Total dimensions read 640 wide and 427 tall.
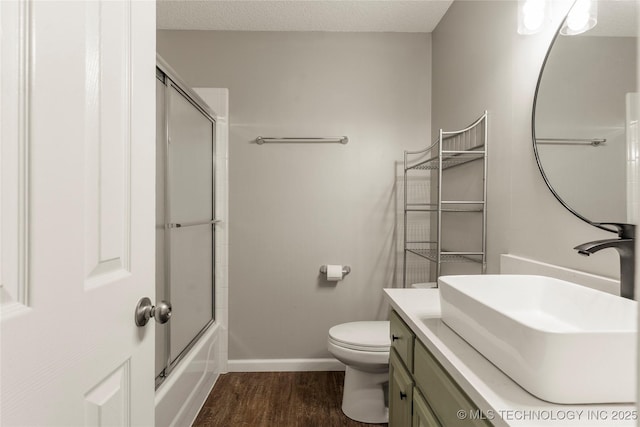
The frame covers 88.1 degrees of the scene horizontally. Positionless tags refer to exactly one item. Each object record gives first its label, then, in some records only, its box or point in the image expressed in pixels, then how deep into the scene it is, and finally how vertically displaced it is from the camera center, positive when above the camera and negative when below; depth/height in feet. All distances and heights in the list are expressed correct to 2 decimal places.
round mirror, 2.87 +0.96
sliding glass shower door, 4.74 -0.07
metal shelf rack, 5.13 +0.71
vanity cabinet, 2.20 -1.49
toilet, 5.49 -2.78
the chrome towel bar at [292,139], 7.49 +1.63
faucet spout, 2.57 -0.31
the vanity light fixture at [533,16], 3.79 +2.31
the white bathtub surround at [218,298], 5.98 -1.99
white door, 1.32 +0.00
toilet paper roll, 7.34 -1.35
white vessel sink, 1.66 -0.76
